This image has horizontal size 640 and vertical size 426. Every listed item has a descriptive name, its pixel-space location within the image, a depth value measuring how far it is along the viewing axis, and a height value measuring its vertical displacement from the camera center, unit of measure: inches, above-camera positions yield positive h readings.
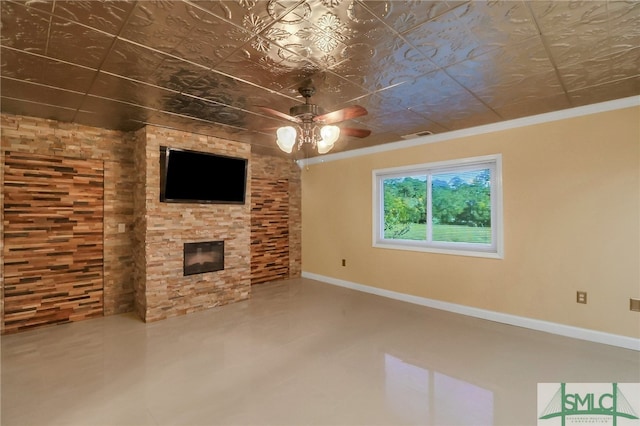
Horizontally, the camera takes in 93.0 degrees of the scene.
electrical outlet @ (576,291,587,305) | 129.8 -35.0
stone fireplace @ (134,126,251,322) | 153.9 -15.8
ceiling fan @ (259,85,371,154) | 96.7 +29.9
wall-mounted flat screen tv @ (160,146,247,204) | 156.6 +20.8
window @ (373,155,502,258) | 159.0 +4.7
